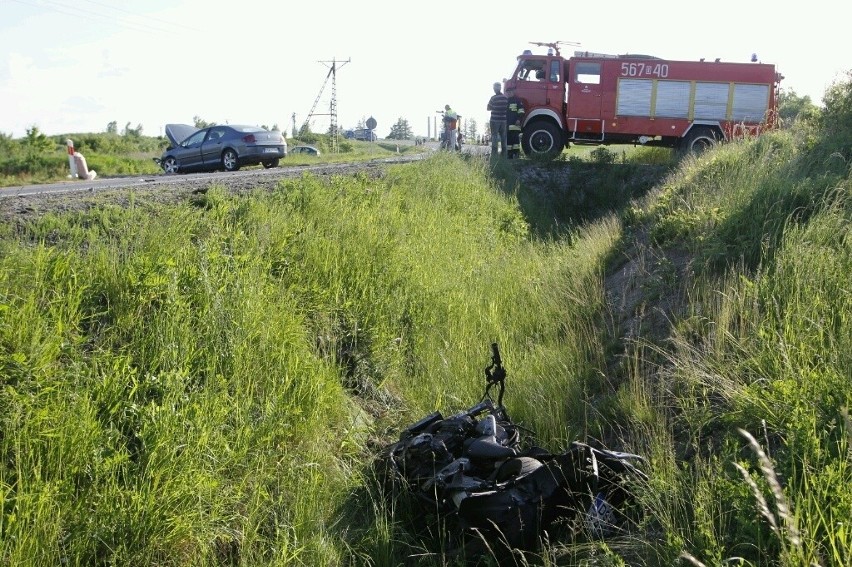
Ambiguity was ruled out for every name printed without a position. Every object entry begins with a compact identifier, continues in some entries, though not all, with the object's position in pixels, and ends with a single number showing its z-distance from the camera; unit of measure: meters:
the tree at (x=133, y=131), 50.48
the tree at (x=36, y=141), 30.44
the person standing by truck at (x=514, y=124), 22.27
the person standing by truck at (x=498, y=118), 22.06
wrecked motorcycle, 4.29
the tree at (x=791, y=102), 29.17
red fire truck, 21.72
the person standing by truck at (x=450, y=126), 28.97
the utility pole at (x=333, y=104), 51.26
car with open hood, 21.72
